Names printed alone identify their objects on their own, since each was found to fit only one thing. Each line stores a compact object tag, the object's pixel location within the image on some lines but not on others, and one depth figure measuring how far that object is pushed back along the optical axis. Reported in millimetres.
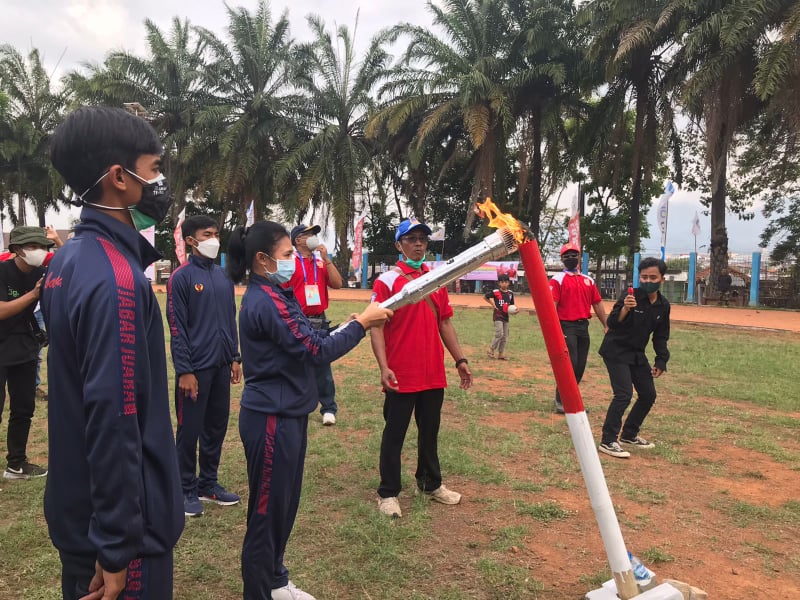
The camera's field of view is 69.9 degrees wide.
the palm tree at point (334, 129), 27328
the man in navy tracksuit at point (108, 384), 1365
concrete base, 2324
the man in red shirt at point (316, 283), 5738
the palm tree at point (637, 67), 18781
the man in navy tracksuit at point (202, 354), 3854
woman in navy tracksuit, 2570
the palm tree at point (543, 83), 23250
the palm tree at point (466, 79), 23281
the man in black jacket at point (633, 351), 5266
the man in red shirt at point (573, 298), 6434
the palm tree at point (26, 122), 32781
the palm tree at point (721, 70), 16391
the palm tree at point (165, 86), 29359
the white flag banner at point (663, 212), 17797
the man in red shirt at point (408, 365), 3900
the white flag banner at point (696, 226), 22406
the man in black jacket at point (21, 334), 4117
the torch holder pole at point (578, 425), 2291
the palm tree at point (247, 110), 28516
